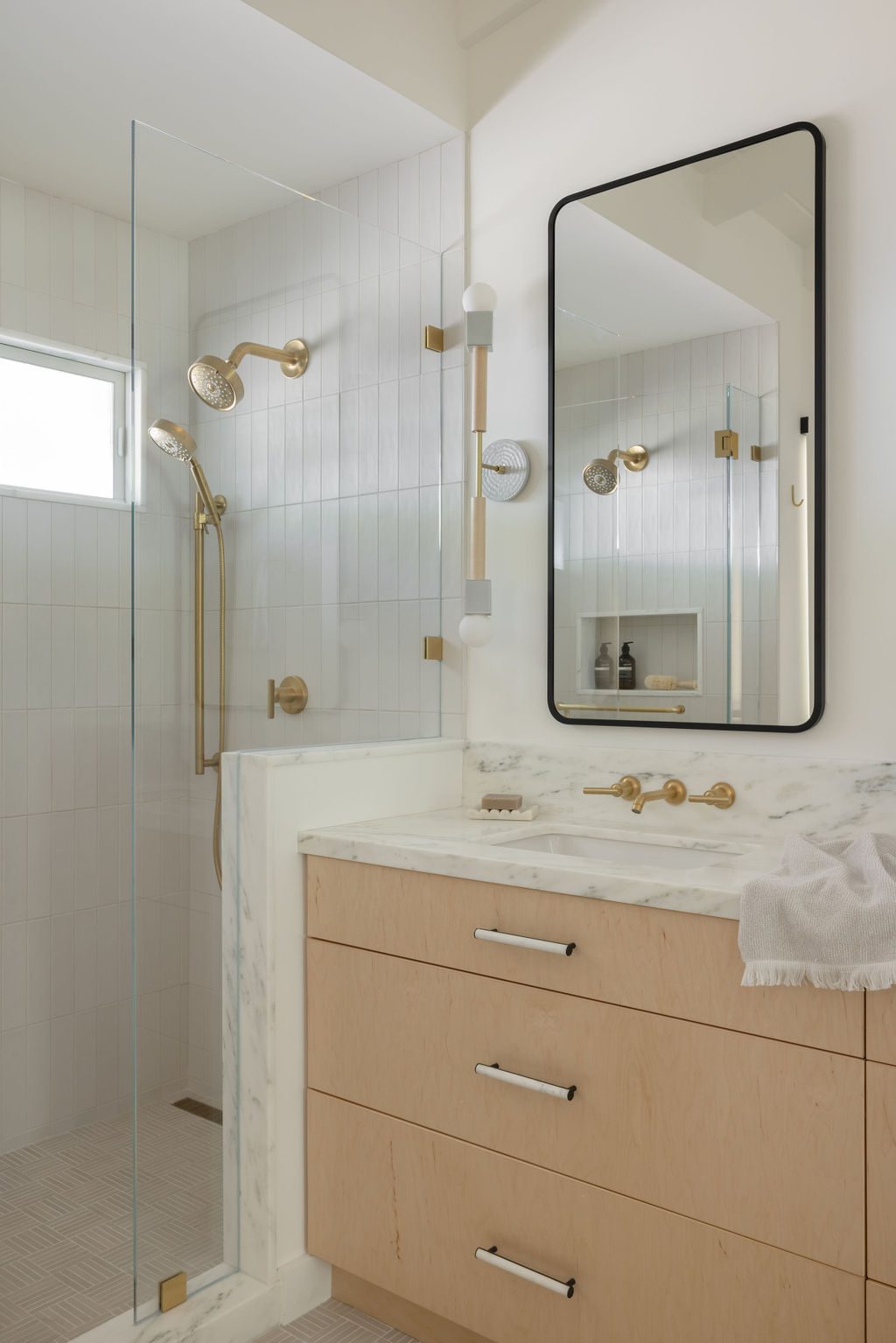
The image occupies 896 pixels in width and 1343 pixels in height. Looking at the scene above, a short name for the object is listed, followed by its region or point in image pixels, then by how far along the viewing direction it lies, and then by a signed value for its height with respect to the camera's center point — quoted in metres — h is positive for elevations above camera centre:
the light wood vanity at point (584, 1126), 1.30 -0.69
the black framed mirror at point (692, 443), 1.88 +0.45
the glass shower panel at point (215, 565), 1.78 +0.19
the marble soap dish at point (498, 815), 2.14 -0.32
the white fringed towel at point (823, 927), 1.24 -0.33
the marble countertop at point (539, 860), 1.45 -0.32
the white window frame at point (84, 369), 2.34 +0.80
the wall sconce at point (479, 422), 2.24 +0.55
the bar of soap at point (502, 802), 2.16 -0.29
